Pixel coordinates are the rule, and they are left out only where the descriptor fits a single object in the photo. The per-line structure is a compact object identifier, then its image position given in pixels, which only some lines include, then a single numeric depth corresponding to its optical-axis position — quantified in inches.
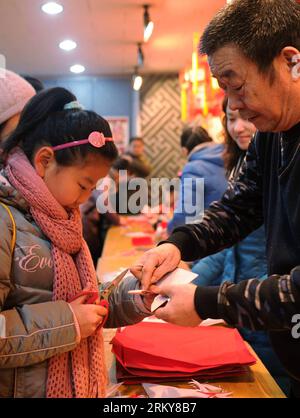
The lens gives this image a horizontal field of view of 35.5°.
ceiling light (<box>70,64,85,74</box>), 295.6
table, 45.6
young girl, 39.9
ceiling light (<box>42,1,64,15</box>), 182.0
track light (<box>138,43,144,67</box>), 251.6
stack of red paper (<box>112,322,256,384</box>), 47.9
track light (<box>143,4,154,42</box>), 194.2
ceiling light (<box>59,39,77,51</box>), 235.6
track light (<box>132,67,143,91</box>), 279.9
